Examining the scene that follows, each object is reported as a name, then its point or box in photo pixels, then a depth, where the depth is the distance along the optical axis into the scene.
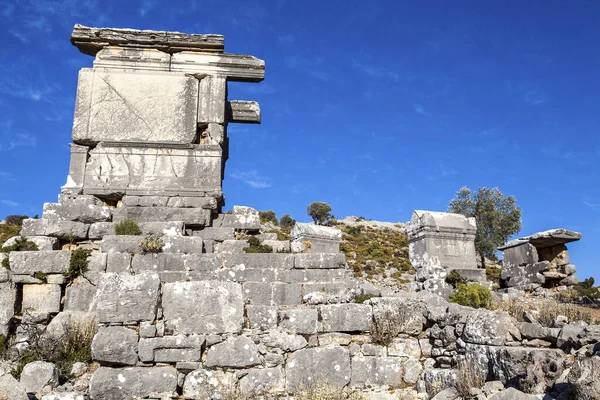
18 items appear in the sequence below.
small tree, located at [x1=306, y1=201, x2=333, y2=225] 46.03
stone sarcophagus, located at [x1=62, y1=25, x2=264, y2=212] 8.80
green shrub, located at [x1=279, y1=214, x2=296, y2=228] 42.47
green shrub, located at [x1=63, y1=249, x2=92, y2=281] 6.71
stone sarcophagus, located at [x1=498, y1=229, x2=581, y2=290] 13.54
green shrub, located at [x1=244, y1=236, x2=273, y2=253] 7.58
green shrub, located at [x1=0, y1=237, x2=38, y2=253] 6.96
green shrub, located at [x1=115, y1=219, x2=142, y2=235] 7.46
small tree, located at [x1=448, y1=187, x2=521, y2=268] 28.05
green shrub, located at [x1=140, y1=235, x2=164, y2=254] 7.00
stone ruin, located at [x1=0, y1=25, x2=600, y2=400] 4.61
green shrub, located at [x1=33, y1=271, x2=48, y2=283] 6.62
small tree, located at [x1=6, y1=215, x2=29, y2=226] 27.08
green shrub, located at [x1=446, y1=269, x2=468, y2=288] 10.91
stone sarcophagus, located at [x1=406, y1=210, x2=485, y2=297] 11.43
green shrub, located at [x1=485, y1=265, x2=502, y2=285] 19.72
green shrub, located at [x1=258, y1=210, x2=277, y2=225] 40.62
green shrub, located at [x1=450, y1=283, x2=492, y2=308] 7.81
